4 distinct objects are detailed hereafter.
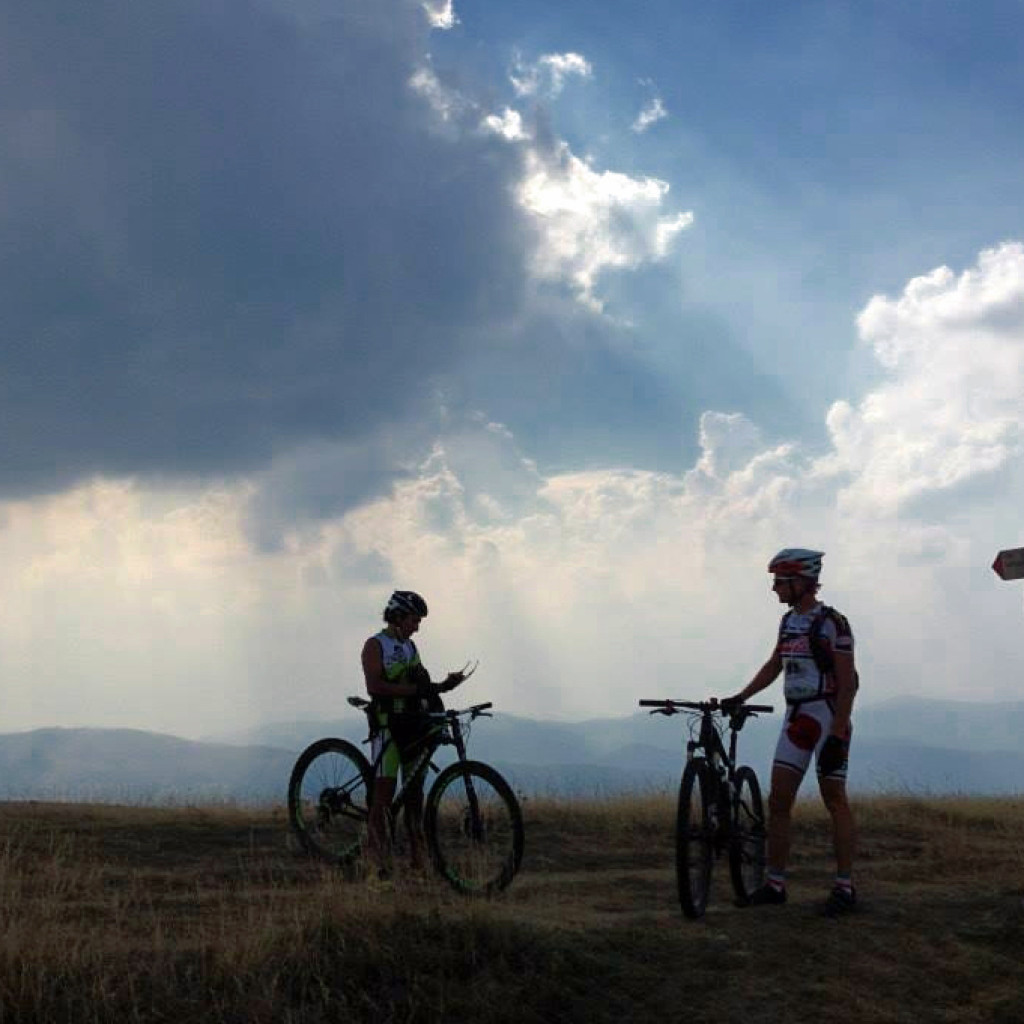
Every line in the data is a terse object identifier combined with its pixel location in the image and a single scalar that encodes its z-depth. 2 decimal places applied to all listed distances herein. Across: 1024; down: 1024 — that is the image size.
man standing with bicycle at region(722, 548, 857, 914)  8.60
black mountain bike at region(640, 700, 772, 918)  8.38
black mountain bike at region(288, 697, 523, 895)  9.09
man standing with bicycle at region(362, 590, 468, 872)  9.82
